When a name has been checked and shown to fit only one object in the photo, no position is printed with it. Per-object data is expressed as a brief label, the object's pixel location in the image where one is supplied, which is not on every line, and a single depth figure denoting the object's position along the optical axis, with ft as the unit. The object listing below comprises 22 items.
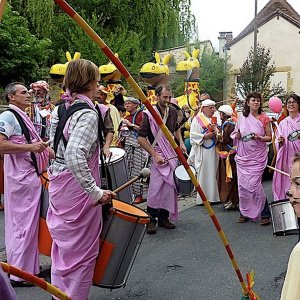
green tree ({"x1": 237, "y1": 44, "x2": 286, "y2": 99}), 52.42
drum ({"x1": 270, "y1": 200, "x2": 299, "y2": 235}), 11.50
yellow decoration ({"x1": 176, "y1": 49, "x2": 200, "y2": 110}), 25.61
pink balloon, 20.64
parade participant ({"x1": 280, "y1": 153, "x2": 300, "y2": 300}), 3.86
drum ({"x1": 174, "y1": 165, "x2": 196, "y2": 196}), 15.60
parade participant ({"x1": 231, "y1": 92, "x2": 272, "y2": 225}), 16.25
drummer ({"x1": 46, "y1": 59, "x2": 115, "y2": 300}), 8.42
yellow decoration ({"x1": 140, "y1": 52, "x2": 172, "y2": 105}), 23.02
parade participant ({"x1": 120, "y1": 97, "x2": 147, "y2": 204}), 19.58
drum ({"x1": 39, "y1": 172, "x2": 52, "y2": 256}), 10.54
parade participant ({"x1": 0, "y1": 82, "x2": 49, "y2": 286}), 10.52
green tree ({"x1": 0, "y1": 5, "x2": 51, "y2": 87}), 34.65
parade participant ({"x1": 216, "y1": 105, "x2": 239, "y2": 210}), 18.44
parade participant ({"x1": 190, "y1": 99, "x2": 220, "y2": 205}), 19.21
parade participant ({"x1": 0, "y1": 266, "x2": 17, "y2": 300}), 4.32
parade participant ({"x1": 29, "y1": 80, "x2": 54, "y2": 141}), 14.81
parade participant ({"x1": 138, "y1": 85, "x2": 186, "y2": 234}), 14.86
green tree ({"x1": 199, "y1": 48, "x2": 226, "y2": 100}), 73.93
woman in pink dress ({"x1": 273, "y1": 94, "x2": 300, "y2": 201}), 15.80
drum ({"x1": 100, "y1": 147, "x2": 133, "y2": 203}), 11.74
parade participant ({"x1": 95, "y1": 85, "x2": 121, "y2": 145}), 19.27
